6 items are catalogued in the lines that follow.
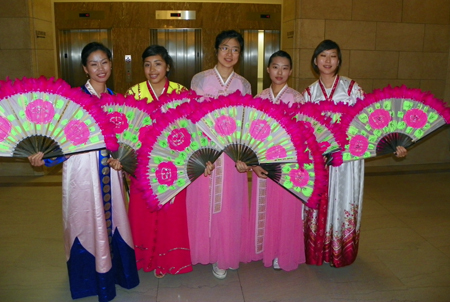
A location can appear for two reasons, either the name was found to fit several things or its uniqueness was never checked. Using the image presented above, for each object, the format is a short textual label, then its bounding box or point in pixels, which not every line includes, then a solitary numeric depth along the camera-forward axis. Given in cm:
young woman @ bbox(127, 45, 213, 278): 263
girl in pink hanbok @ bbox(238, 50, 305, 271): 270
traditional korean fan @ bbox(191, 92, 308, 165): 225
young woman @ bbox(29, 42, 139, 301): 232
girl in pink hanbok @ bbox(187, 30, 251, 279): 270
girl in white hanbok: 274
